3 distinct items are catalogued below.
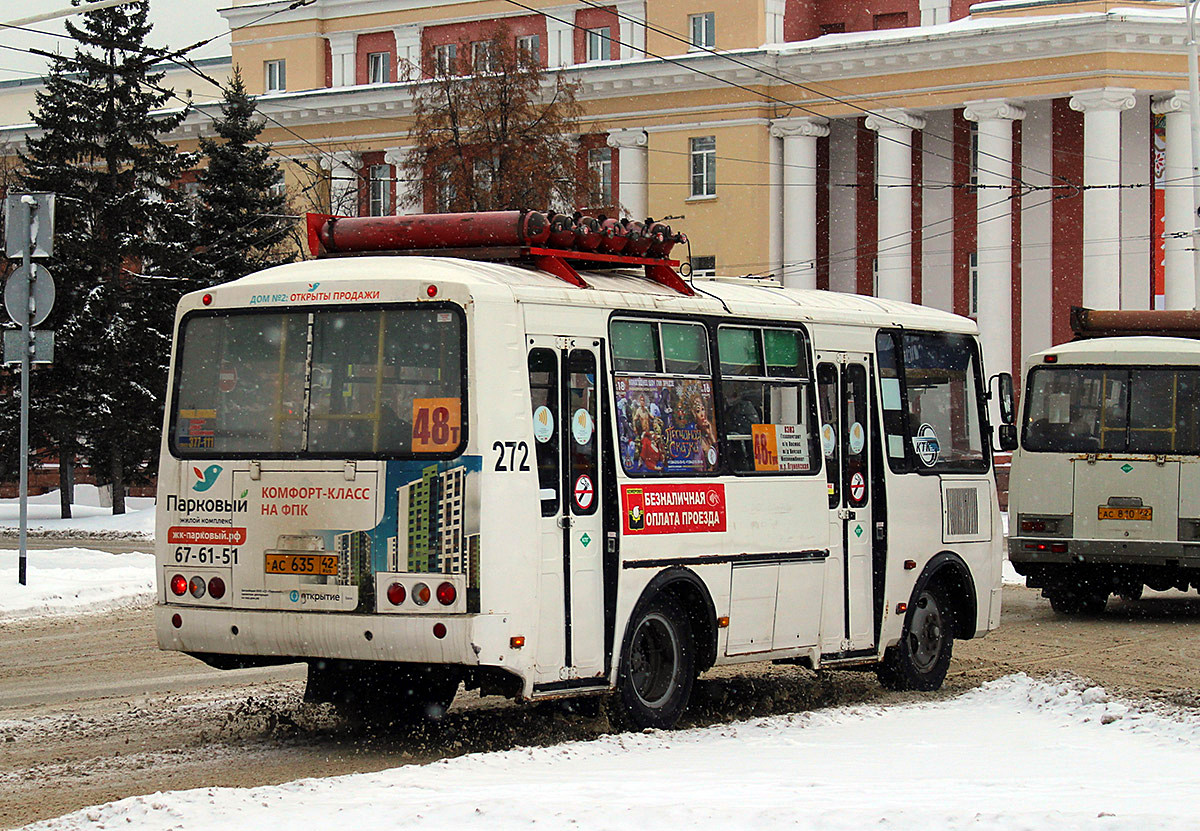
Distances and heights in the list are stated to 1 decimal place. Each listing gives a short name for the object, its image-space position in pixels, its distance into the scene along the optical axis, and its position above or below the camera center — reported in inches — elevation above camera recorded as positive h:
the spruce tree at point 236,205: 1755.7 +214.3
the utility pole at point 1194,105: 1453.0 +253.6
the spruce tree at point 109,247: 1717.5 +171.6
